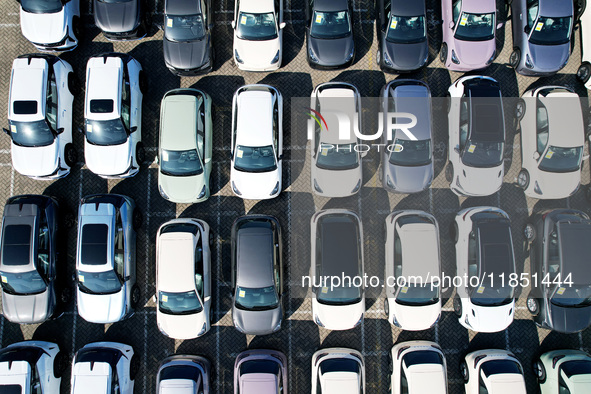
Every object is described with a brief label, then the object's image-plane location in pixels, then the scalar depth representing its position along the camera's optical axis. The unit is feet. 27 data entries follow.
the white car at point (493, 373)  32.63
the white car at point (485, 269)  32.63
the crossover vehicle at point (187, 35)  34.81
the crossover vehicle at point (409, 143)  34.01
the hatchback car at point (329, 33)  34.65
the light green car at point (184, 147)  33.78
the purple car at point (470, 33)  34.78
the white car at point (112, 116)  33.88
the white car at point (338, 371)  32.86
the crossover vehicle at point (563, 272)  32.94
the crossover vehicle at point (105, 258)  32.99
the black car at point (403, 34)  34.55
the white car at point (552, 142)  33.76
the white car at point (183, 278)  32.94
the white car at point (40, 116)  34.14
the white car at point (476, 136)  33.60
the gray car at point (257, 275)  32.99
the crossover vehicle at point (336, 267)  32.78
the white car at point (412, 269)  32.63
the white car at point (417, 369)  32.63
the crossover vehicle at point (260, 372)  32.63
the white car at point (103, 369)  32.73
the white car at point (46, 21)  35.65
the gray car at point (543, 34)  34.83
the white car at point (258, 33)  34.65
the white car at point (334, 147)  34.06
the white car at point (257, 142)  33.86
